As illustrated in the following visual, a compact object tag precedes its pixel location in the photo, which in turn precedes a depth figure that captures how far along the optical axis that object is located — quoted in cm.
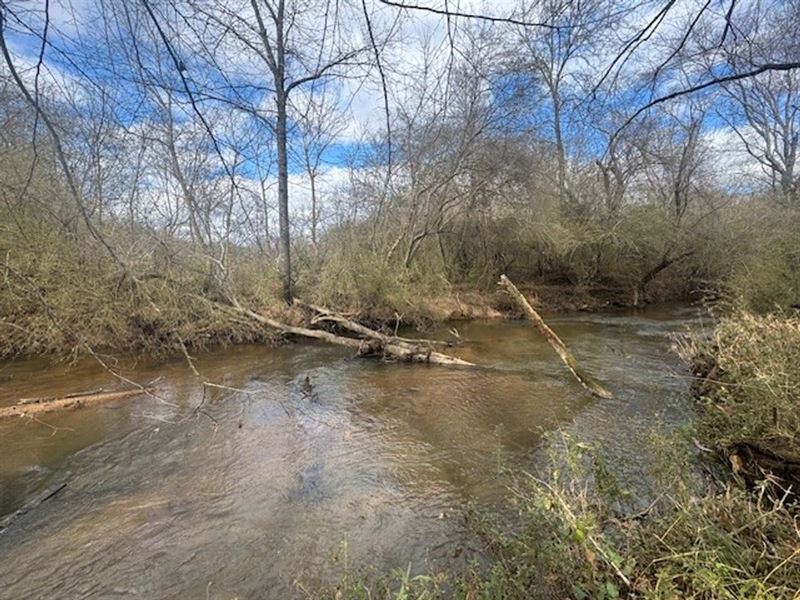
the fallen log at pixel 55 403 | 617
